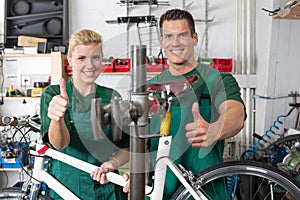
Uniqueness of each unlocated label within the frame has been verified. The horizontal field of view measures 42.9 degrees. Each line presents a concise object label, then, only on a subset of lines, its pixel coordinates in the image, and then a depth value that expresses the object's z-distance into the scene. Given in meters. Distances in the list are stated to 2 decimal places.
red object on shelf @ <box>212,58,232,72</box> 3.60
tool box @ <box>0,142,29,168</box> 1.57
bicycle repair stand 0.63
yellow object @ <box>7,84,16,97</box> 3.68
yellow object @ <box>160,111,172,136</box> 0.83
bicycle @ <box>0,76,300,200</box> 1.16
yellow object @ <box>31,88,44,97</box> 3.60
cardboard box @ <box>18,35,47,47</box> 3.52
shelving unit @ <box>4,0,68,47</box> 3.73
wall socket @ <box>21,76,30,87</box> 3.89
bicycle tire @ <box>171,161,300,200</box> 1.23
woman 0.94
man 0.98
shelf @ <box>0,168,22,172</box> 3.61
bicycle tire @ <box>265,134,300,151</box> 2.84
